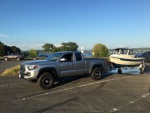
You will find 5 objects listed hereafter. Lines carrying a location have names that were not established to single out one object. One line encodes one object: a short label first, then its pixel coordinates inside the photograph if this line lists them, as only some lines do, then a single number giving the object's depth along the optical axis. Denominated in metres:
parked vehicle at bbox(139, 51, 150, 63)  18.67
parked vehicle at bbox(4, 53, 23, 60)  26.49
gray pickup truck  5.95
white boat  10.54
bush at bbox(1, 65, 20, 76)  9.65
